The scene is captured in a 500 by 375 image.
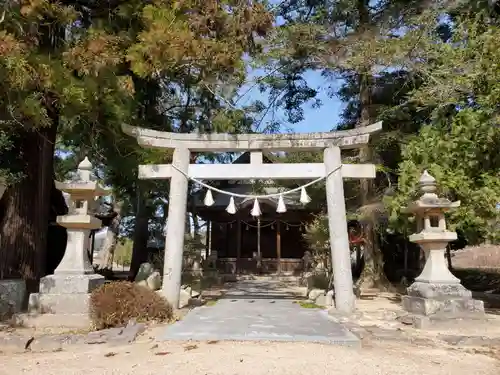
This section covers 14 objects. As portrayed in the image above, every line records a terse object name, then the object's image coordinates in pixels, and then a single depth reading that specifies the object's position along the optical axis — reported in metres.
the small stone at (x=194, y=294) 13.35
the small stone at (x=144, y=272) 14.35
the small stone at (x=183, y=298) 11.24
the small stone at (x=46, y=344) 6.62
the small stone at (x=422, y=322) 8.54
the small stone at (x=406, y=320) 8.99
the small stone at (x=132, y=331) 6.98
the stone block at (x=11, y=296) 9.14
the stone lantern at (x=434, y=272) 8.86
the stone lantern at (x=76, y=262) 8.74
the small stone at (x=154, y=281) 13.34
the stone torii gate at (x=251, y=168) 10.49
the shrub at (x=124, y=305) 7.97
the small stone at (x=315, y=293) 12.52
